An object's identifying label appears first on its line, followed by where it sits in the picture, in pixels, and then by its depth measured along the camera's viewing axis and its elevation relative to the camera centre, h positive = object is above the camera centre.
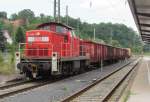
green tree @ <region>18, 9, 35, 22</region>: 138.19 +13.74
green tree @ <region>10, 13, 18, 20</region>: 154.75 +14.30
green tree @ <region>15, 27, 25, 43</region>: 58.42 +2.91
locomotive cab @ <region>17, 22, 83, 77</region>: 22.12 +0.26
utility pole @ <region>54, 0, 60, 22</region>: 43.69 +5.15
